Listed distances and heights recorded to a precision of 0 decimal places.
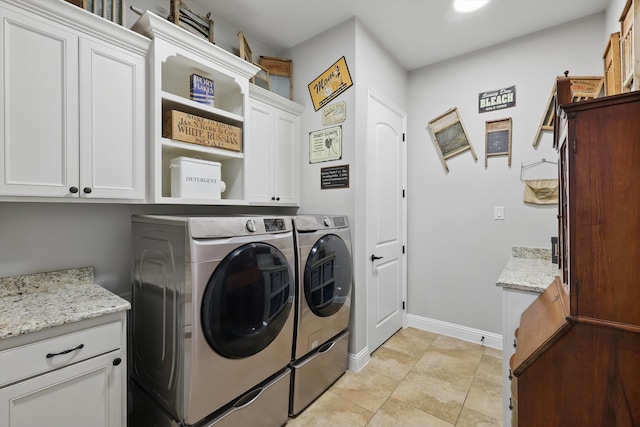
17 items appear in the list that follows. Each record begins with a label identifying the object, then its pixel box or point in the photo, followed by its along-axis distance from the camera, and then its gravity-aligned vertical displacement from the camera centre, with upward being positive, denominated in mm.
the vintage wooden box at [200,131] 1697 +540
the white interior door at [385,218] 2453 -35
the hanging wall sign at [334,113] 2299 +834
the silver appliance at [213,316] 1259 -487
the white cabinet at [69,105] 1218 +534
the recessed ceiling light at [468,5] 2053 +1522
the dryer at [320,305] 1775 -606
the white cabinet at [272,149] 2201 +545
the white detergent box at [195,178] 1746 +240
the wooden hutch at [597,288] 874 -240
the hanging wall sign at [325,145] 2336 +591
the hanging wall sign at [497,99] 2539 +1036
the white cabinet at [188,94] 1590 +841
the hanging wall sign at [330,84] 2275 +1078
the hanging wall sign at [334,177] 2301 +311
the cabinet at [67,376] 1031 -626
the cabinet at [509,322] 1463 -575
